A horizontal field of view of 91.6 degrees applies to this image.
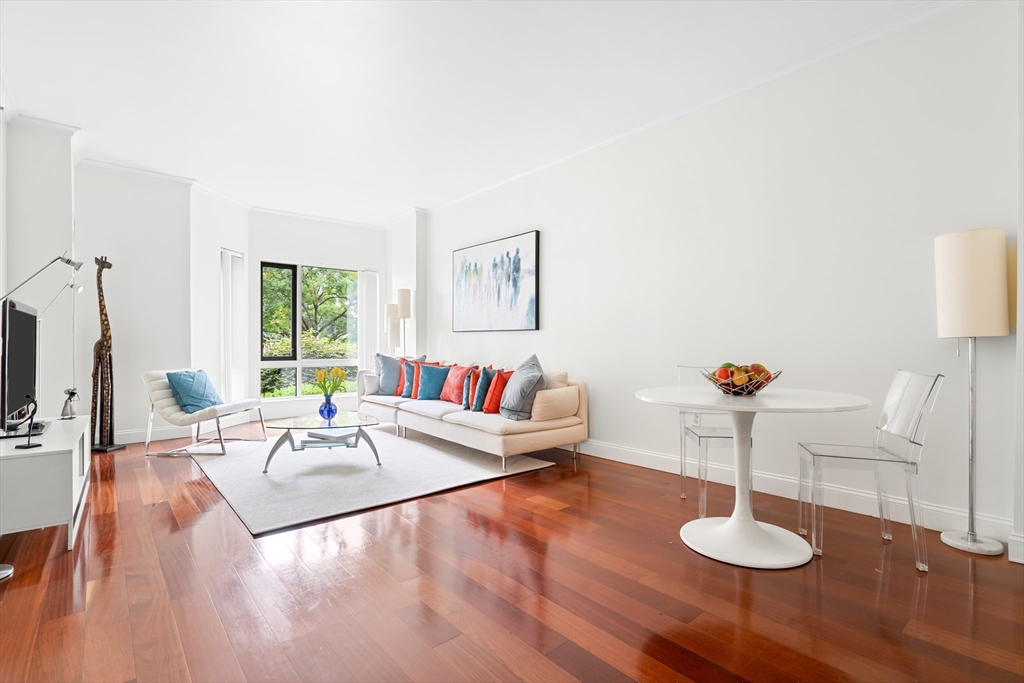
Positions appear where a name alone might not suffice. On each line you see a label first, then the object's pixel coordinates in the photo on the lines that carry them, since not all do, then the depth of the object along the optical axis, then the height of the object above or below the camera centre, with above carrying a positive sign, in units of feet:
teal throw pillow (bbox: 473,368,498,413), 15.38 -1.66
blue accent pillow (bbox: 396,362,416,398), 18.97 -1.70
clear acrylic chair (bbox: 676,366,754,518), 9.91 -1.99
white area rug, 10.21 -3.54
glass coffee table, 12.95 -2.38
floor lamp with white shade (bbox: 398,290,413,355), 21.59 +1.38
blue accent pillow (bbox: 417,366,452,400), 18.02 -1.67
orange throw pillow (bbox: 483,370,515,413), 14.82 -1.73
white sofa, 13.12 -2.63
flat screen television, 8.46 -0.53
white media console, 7.76 -2.43
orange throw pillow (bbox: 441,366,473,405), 17.02 -1.67
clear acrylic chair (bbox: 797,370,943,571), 7.43 -1.83
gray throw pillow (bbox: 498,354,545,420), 13.76 -1.59
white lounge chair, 14.82 -2.22
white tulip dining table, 7.25 -2.94
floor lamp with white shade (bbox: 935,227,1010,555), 7.79 +0.68
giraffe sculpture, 15.43 -1.53
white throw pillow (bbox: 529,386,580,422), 13.57 -1.88
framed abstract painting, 16.88 +1.88
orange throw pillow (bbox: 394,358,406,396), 19.52 -1.66
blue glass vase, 13.74 -2.05
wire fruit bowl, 7.68 -0.71
